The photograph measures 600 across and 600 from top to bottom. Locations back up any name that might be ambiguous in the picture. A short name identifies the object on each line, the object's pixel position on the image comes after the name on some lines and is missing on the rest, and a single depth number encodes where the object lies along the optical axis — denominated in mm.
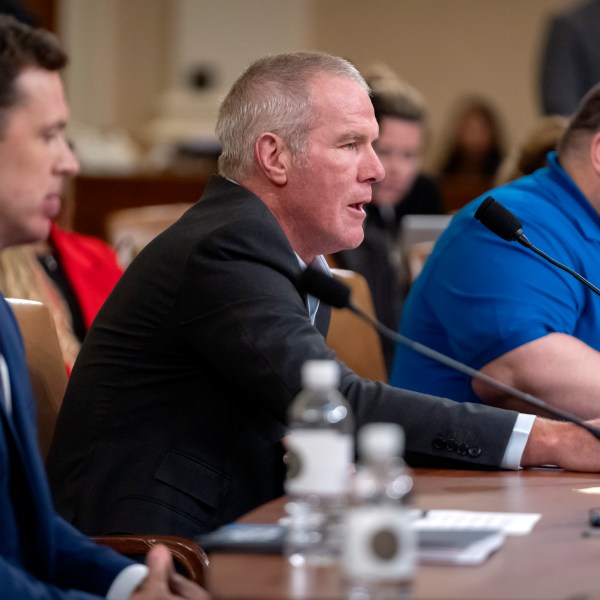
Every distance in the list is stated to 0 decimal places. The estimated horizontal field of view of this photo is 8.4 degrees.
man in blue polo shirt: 5418
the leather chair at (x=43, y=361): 5253
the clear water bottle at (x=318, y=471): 4584
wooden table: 4544
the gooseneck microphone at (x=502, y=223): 5287
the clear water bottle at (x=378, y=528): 4411
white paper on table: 4752
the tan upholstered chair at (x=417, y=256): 6509
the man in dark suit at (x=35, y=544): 4830
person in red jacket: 6131
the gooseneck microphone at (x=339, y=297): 4894
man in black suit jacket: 5072
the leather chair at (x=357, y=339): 5761
